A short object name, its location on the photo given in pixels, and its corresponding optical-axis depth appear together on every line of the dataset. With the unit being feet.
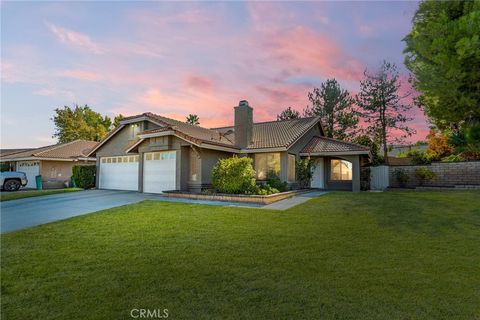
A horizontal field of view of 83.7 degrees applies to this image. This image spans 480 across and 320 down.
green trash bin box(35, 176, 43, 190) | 77.10
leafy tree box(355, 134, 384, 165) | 77.66
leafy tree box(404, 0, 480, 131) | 31.72
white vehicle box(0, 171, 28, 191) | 63.46
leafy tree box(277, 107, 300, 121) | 117.39
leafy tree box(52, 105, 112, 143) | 148.67
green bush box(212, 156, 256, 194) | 43.70
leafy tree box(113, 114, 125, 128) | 151.87
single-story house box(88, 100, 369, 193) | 51.88
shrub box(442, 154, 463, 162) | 65.46
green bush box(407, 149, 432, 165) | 69.05
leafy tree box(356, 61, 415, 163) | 90.79
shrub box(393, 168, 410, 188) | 63.16
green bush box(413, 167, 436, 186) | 60.54
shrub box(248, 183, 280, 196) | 42.45
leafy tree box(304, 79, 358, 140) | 100.83
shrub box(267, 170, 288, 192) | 49.30
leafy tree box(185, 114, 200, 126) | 141.79
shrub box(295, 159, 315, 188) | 58.08
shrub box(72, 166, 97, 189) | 69.26
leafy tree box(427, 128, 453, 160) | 78.23
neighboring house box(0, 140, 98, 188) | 81.30
